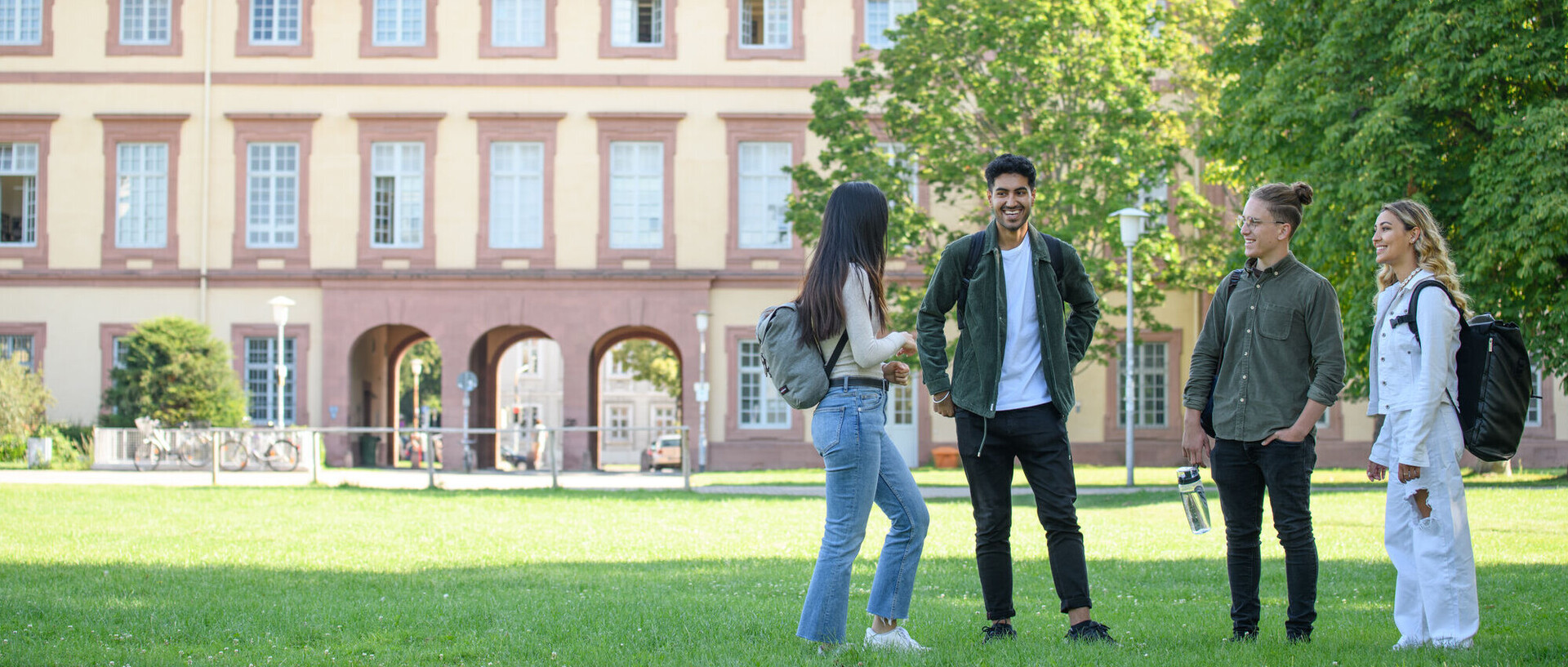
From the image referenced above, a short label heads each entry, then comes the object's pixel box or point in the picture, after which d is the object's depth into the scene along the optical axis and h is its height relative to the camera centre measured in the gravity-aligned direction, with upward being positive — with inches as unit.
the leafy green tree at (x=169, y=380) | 1186.6 -29.2
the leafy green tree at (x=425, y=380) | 2568.9 -63.8
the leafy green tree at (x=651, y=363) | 2081.7 -26.1
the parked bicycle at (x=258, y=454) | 976.9 -73.6
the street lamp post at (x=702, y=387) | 1238.3 -36.3
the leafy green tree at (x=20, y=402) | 1135.0 -44.8
